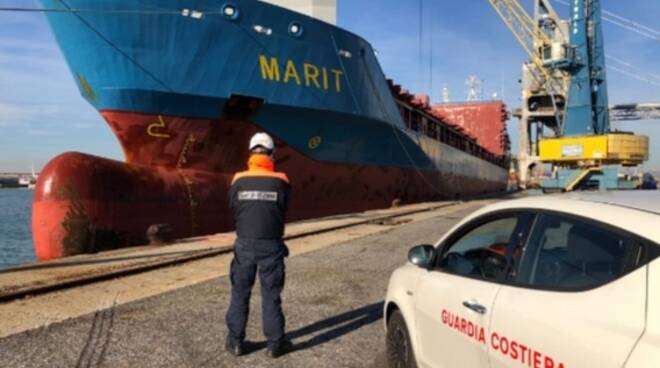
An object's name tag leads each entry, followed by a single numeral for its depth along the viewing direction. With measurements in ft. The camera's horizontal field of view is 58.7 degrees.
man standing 14.78
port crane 73.36
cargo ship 38.42
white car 7.02
